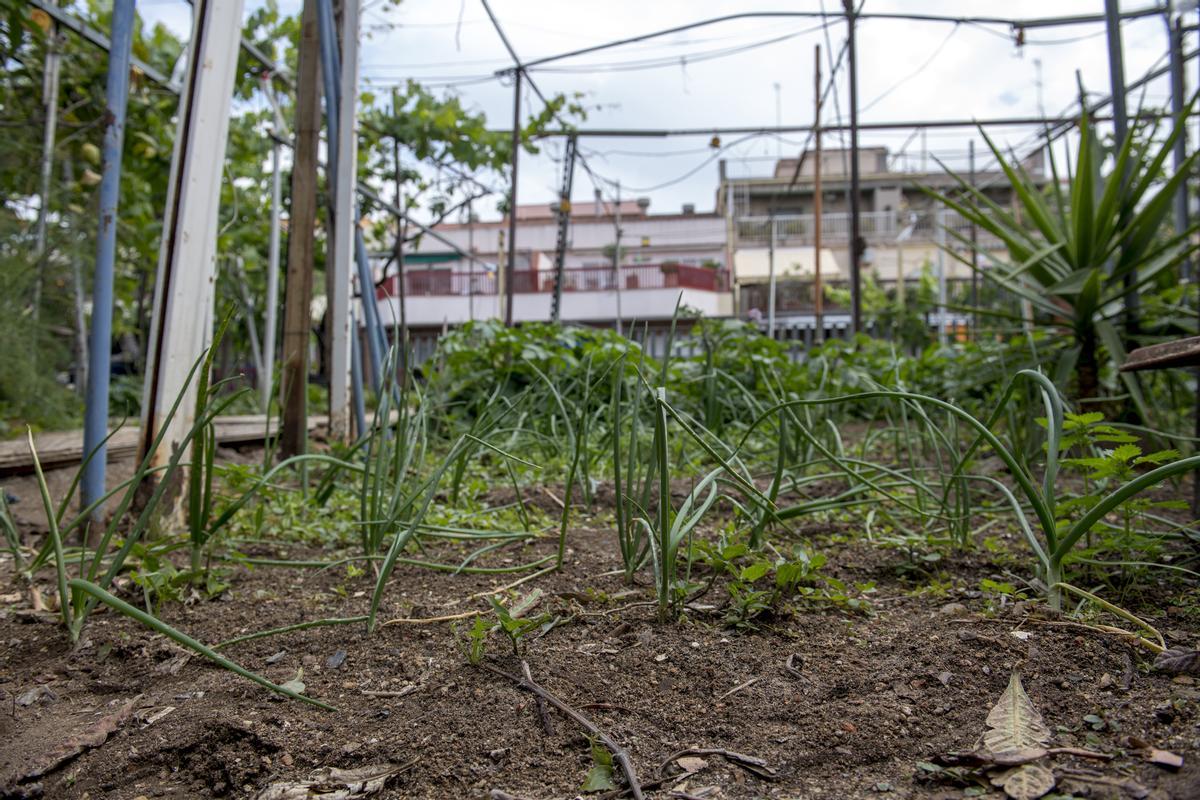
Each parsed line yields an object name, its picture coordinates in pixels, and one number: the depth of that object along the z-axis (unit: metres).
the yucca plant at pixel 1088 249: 2.47
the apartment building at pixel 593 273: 18.52
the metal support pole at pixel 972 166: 9.20
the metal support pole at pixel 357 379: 2.98
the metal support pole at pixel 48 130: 3.96
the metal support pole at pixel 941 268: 13.04
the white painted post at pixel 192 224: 1.72
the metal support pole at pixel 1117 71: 2.84
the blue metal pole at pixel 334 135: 2.63
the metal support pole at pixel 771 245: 10.11
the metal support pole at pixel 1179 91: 3.20
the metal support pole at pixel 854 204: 6.30
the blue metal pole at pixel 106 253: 1.71
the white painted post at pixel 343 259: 2.85
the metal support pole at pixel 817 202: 7.38
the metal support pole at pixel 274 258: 4.58
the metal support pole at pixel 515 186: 6.90
